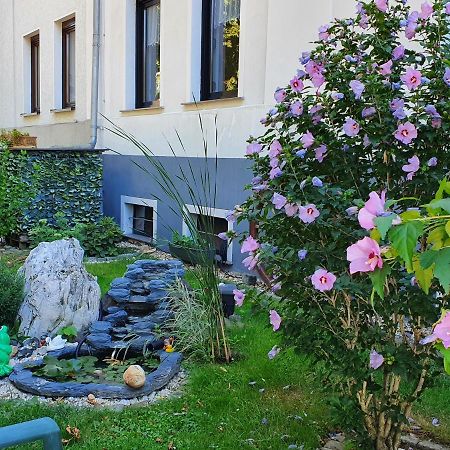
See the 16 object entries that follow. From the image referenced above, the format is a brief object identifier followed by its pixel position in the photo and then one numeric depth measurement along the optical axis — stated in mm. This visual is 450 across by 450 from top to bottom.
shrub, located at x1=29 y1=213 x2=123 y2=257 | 7574
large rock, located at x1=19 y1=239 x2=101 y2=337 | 4375
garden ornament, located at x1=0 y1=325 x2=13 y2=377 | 3770
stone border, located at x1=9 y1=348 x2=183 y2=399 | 3430
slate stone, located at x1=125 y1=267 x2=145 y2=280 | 5207
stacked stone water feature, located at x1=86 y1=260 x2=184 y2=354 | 4137
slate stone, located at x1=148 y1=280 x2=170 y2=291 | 4930
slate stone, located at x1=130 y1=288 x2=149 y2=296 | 4988
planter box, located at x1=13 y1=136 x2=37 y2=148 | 11180
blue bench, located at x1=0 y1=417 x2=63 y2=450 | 1432
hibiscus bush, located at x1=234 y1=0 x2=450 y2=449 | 2236
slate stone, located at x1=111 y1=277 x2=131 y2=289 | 5070
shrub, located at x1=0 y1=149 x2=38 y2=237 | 7938
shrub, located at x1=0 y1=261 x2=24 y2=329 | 4496
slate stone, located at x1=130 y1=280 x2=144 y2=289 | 5051
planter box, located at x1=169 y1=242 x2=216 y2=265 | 3949
